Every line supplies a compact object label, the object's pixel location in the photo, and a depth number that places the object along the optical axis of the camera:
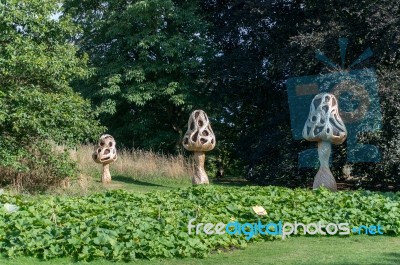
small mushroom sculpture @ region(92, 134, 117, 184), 16.91
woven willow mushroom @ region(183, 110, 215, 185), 15.38
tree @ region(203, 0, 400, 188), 16.50
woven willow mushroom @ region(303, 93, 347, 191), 13.73
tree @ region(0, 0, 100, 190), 13.14
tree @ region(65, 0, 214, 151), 21.50
